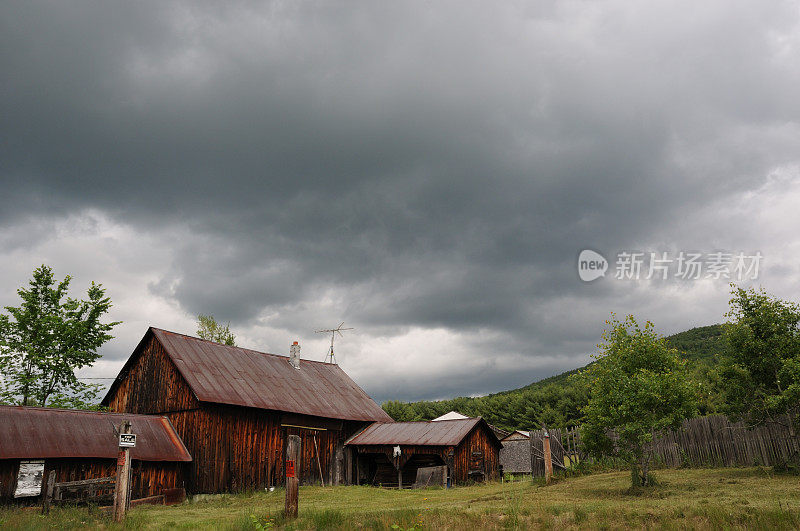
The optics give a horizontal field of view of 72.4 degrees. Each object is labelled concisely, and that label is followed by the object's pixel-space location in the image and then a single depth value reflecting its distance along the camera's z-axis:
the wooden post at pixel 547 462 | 24.73
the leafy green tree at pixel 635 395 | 18.03
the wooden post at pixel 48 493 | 17.96
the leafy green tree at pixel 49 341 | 34.06
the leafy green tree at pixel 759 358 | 20.47
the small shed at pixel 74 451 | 20.55
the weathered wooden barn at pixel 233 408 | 27.42
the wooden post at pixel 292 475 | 13.28
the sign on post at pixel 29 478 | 20.44
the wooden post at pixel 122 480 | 14.86
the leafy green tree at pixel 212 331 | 55.34
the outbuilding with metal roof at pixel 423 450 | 32.41
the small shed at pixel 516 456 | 47.01
